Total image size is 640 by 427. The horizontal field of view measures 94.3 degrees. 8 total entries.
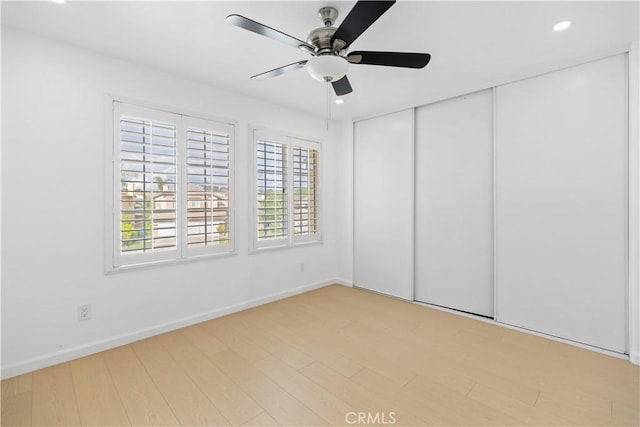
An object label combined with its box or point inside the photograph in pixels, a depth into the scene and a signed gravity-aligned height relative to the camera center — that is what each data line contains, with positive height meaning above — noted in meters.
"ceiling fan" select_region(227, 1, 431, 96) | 1.68 +1.03
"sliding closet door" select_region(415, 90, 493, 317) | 3.19 +0.10
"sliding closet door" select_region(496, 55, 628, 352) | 2.44 +0.08
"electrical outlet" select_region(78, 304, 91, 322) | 2.42 -0.82
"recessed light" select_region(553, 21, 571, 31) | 2.05 +1.31
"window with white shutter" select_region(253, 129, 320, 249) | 3.63 +0.29
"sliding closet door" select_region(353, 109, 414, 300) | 3.83 +0.12
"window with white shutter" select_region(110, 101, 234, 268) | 2.61 +0.26
